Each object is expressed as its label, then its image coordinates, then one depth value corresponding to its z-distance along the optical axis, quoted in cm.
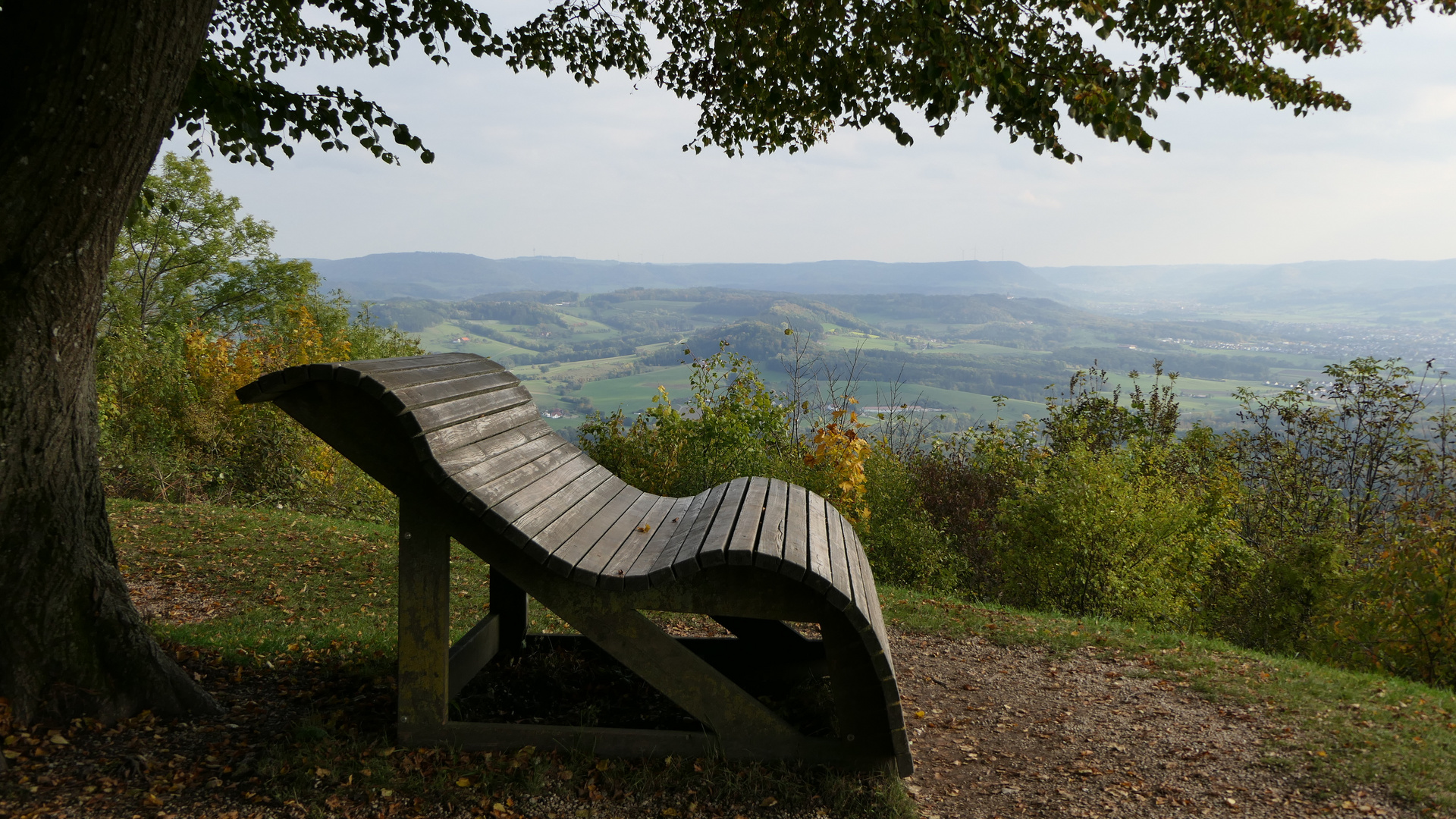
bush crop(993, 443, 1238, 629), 851
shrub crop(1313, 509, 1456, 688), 676
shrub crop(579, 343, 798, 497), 1080
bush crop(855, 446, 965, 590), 1032
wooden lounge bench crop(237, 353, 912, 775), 285
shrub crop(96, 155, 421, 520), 1148
